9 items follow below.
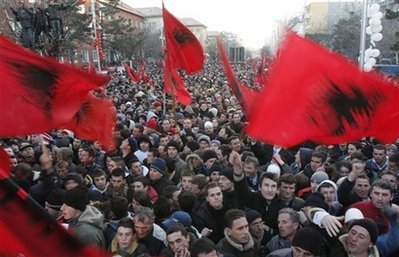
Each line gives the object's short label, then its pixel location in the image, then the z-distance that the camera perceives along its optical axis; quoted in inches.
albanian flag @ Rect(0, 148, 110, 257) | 86.4
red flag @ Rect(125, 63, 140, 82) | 956.8
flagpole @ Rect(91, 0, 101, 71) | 1004.6
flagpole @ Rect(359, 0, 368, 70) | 580.0
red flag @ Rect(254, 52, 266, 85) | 672.1
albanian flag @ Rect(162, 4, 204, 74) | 384.5
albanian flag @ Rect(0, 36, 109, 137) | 136.7
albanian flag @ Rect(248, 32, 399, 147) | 112.5
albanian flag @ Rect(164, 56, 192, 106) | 402.3
